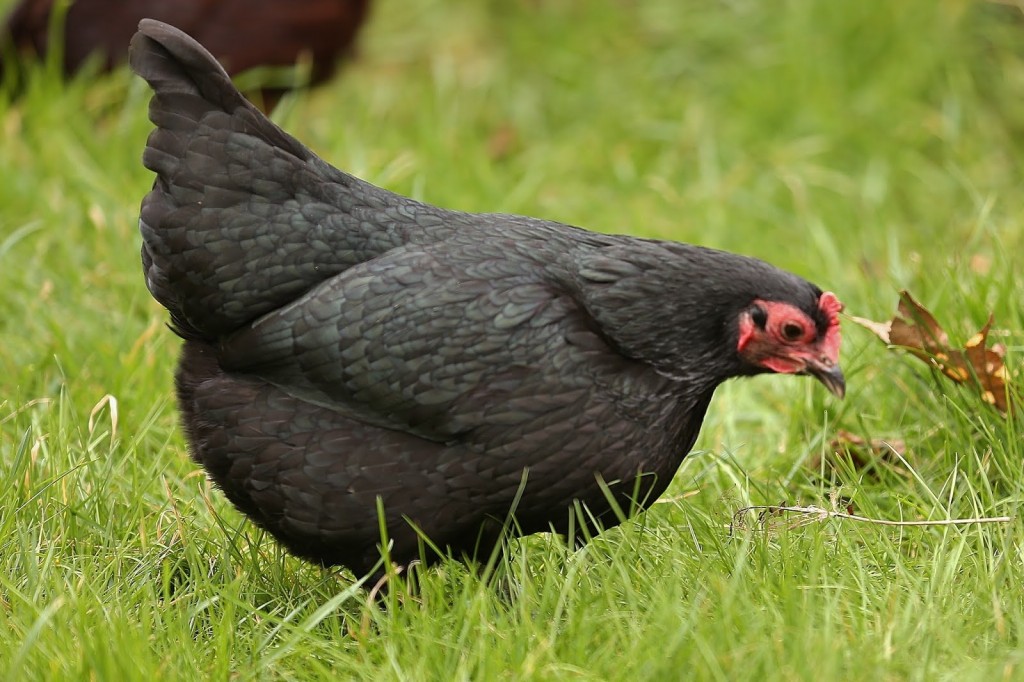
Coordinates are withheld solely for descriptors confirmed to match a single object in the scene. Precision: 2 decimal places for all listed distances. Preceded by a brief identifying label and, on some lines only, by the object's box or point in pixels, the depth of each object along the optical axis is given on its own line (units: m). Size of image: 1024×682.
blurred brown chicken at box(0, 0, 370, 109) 12.28
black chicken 5.64
